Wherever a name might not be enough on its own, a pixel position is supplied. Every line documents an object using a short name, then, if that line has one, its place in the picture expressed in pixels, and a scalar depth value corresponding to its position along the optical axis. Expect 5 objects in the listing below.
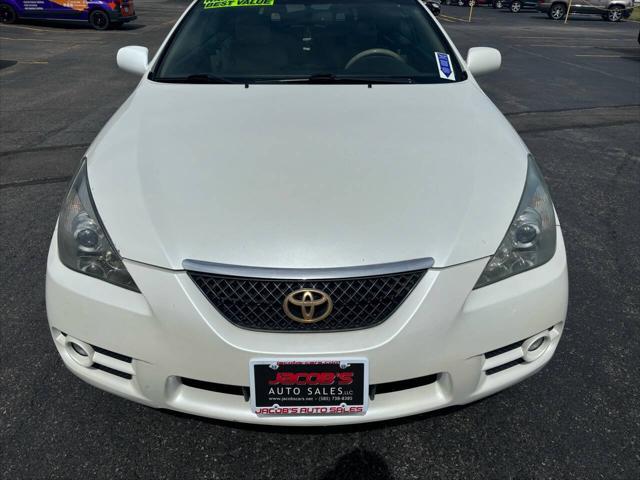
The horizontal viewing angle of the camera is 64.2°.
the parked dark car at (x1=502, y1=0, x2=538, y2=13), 26.73
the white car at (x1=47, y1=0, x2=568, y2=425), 1.40
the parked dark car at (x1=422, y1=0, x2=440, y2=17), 20.02
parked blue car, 14.09
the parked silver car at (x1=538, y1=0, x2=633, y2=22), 23.11
